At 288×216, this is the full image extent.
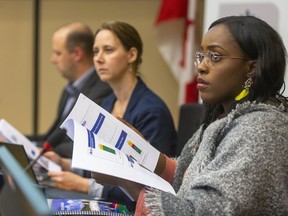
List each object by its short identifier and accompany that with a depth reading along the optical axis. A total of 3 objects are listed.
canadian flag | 7.29
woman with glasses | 2.45
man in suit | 6.42
